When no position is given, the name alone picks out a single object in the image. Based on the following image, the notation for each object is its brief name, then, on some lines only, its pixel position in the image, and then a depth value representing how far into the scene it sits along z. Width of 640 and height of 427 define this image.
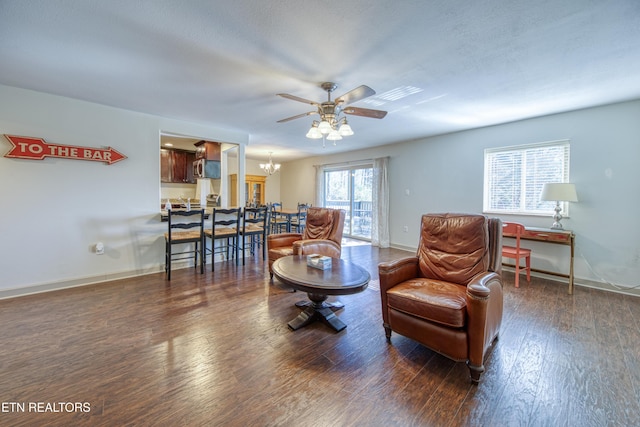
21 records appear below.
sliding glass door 7.14
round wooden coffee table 2.16
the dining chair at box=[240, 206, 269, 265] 4.62
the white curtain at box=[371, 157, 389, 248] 6.35
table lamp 3.52
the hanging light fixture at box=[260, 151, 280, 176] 7.56
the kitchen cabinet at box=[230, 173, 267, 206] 8.77
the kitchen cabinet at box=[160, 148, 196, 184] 6.52
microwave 5.87
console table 3.55
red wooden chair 3.68
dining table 6.03
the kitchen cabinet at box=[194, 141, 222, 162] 5.88
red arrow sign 3.16
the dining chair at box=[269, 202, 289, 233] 6.36
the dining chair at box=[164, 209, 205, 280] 3.86
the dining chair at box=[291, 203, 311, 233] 6.16
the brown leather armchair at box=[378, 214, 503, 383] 1.80
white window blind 4.00
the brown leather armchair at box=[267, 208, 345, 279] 3.54
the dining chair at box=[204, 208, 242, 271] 4.28
